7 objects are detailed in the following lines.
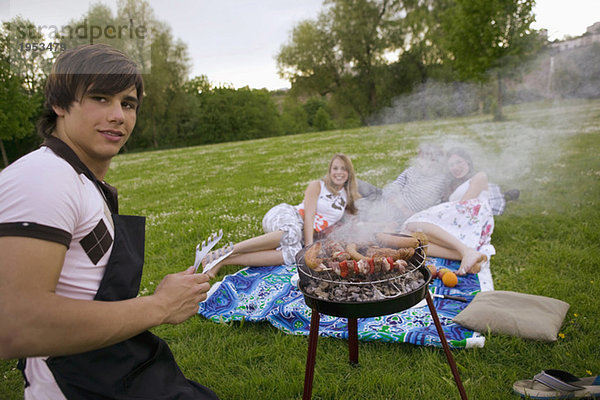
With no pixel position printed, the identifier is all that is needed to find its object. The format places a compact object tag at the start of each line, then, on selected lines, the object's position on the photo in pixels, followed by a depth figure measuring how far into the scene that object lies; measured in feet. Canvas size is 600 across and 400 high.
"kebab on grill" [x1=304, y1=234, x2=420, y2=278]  8.21
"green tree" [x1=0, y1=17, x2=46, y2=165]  62.49
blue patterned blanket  10.75
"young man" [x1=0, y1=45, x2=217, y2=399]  3.87
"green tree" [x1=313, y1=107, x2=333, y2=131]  142.98
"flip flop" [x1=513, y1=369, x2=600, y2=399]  8.07
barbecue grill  7.05
